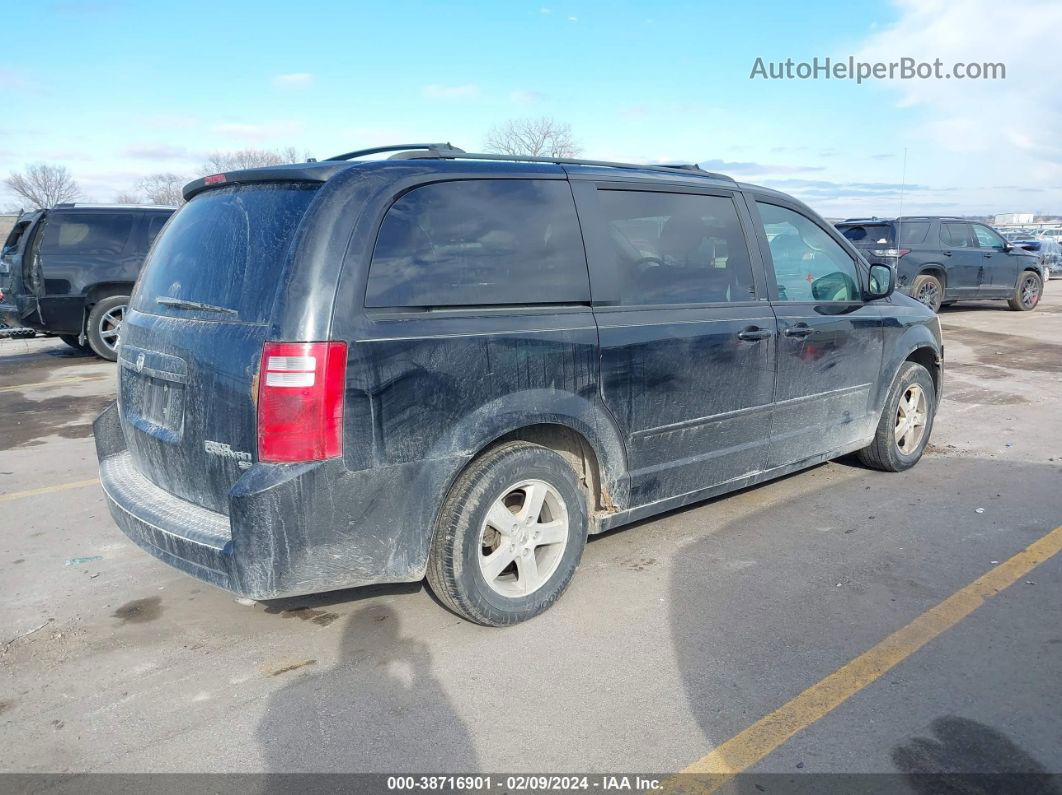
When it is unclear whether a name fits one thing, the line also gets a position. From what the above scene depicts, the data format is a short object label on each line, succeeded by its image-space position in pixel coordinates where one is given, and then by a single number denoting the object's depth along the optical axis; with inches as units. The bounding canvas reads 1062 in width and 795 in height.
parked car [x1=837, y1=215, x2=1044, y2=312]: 589.6
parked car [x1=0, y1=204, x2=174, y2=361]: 414.0
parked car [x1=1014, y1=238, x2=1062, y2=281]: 1010.0
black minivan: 116.1
